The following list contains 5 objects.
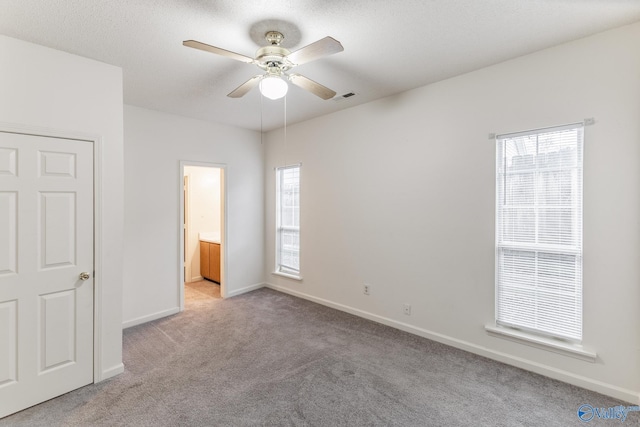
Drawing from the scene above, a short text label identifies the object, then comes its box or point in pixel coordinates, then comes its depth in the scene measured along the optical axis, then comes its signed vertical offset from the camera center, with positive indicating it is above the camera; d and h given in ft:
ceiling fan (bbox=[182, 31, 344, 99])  5.92 +3.37
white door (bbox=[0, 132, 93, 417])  6.99 -1.41
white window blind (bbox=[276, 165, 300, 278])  15.60 -0.44
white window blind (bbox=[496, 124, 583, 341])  7.82 -0.51
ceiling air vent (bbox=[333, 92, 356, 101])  11.30 +4.53
